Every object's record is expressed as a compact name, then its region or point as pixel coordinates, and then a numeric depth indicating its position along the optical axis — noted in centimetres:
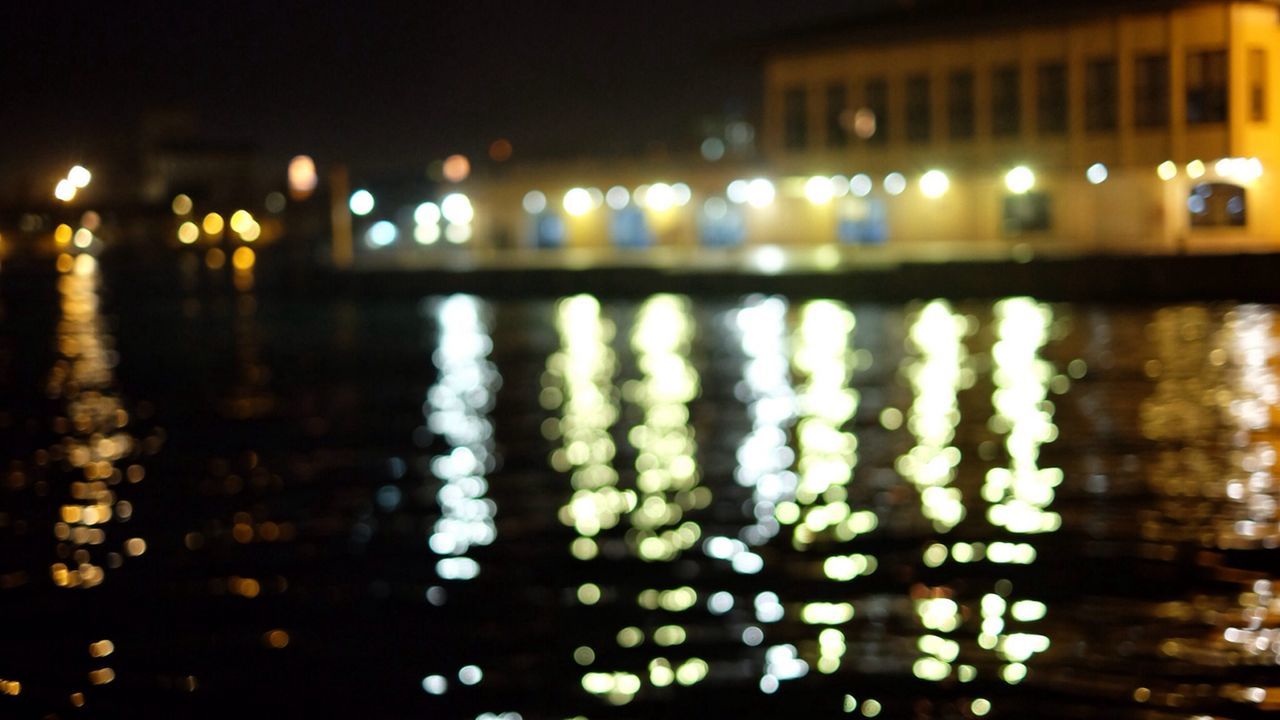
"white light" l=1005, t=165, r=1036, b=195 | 4166
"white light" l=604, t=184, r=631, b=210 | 4962
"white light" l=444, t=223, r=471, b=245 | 5375
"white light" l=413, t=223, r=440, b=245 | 5469
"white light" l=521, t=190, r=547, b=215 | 5144
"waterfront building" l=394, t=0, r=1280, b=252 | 3850
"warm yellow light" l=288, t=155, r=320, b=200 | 6897
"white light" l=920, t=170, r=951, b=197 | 4322
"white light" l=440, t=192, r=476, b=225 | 5319
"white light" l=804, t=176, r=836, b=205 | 4509
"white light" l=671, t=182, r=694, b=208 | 4844
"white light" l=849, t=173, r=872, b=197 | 4428
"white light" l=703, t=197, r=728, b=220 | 4855
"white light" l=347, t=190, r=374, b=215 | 5375
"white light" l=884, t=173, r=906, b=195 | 4388
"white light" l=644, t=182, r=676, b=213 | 4874
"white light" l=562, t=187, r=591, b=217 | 5047
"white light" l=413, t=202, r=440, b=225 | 5441
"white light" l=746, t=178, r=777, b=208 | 4624
